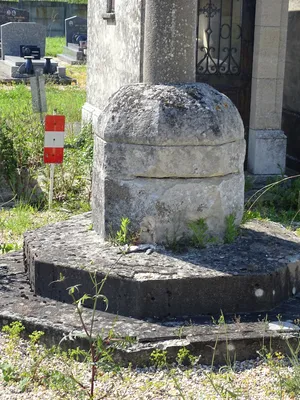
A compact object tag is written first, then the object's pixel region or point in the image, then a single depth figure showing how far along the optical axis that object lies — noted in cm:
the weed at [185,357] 393
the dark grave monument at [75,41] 2217
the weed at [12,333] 410
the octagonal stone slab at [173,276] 436
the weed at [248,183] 805
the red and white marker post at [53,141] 709
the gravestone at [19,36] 2005
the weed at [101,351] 364
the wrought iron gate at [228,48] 857
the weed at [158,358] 396
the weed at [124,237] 473
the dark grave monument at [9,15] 2389
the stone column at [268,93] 833
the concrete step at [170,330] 406
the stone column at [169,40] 476
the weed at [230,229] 485
